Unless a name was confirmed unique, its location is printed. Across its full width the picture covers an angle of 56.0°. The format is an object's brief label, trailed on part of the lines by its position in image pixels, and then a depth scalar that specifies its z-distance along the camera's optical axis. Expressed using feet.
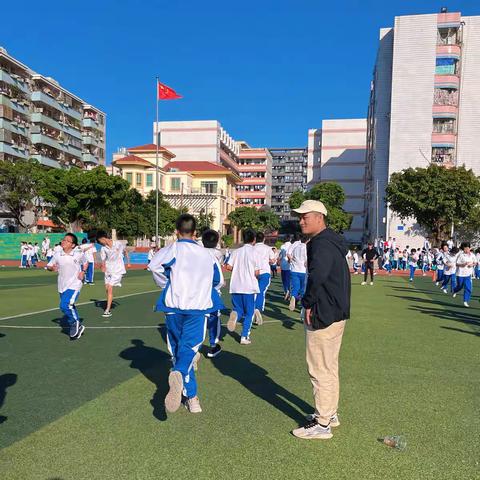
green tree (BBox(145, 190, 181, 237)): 163.43
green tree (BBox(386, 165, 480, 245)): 120.26
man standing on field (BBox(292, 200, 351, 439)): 12.39
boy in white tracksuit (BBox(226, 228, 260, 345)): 24.35
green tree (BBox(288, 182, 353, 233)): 214.48
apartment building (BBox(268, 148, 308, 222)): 444.96
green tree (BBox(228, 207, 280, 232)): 221.37
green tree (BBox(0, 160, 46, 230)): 136.77
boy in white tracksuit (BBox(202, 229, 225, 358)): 21.94
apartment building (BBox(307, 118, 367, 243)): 291.17
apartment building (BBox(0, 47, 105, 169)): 178.55
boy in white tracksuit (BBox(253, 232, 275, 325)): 26.37
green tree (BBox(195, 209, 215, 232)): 200.64
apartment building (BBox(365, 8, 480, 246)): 155.33
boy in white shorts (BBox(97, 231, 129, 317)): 33.81
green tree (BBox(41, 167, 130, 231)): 135.95
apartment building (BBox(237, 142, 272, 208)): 339.36
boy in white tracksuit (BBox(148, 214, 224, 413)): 14.03
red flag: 113.50
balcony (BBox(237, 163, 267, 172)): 342.07
